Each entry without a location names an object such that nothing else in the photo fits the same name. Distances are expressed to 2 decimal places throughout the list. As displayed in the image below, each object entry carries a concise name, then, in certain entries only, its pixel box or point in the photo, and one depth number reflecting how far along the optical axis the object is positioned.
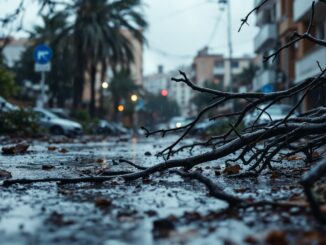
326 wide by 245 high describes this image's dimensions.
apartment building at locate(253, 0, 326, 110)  23.41
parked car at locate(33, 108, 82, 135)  23.43
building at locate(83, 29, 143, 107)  76.62
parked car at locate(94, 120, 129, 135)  30.48
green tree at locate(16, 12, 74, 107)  28.19
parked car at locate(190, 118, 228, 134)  23.20
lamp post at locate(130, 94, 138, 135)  48.19
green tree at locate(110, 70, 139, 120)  58.59
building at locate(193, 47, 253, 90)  104.81
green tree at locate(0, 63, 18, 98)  25.83
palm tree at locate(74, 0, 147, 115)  27.48
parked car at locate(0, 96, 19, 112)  17.69
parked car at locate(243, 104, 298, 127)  19.61
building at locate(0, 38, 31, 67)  87.25
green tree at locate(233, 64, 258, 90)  56.38
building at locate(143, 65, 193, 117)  167.25
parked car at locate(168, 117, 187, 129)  42.54
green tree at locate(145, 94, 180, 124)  103.75
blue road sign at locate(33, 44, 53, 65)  19.59
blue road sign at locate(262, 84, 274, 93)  23.23
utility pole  41.16
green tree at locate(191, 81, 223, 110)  78.61
